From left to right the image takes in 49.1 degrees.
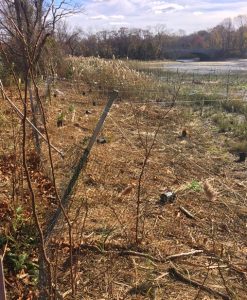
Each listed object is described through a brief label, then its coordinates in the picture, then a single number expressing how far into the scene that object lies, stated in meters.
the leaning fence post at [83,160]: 2.34
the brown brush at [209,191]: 1.59
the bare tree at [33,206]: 0.86
